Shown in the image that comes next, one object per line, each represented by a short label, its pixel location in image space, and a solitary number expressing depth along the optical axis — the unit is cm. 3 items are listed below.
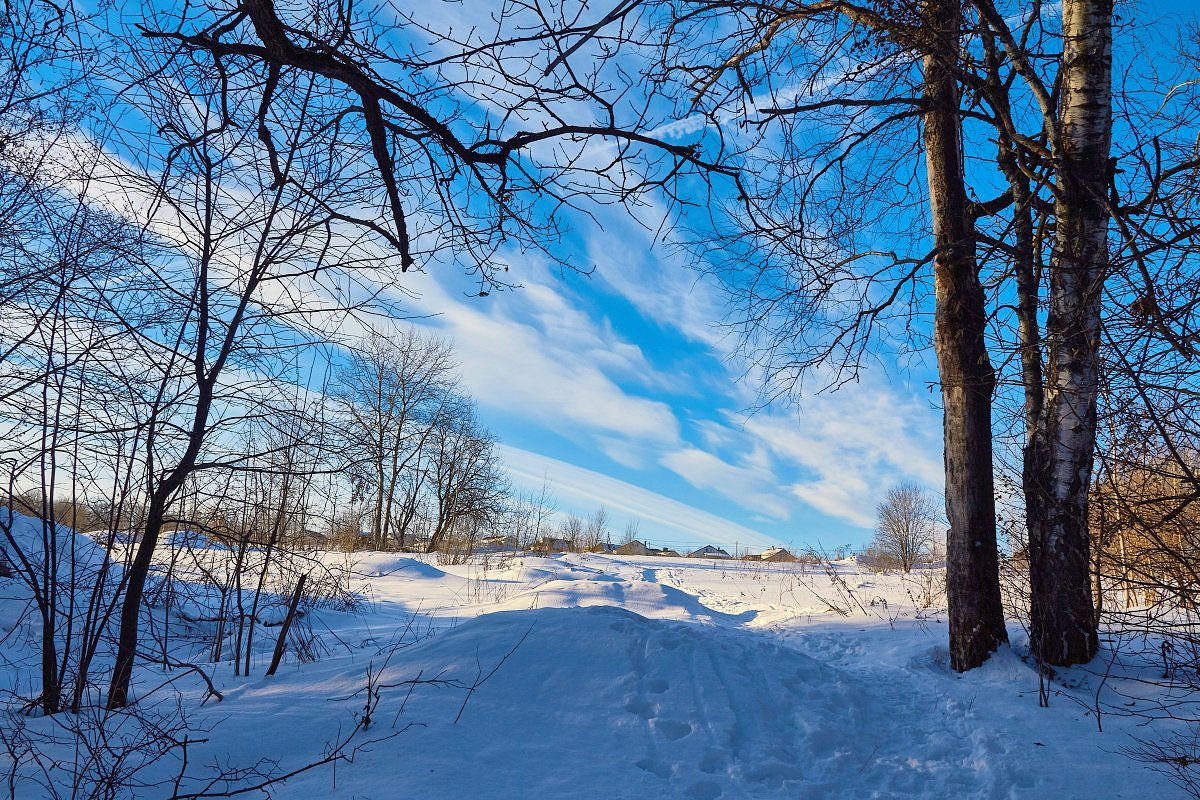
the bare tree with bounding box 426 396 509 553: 2569
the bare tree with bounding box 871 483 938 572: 2817
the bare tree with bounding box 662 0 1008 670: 508
